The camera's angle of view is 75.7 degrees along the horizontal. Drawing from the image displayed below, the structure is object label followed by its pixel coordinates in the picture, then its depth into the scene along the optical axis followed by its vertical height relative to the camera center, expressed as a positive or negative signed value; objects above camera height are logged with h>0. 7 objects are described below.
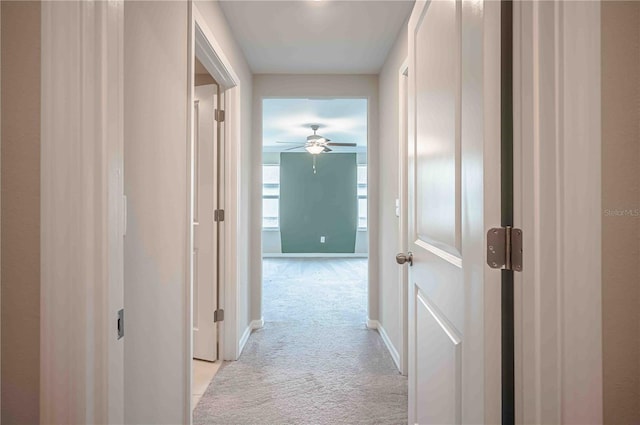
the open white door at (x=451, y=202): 0.89 +0.02
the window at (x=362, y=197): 9.11 +0.32
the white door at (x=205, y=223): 2.95 -0.08
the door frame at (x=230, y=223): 2.96 -0.08
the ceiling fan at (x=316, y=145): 6.17 +1.00
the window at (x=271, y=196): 9.17 +0.35
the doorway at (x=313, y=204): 7.66 +0.16
